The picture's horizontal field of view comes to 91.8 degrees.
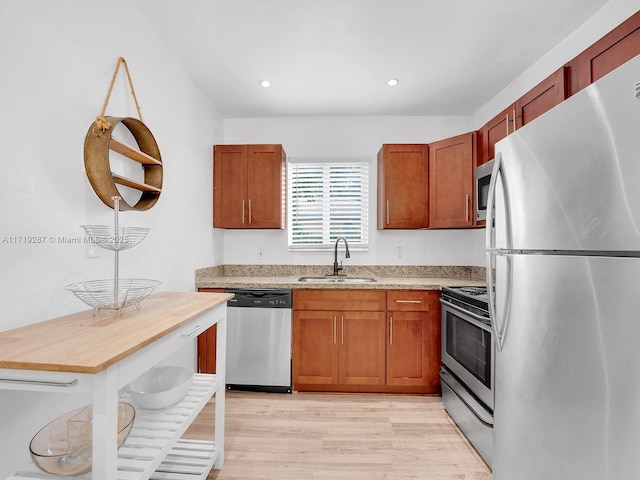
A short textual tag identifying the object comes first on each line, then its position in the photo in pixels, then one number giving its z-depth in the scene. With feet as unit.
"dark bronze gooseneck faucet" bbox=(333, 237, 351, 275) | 10.50
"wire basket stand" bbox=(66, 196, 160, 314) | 4.32
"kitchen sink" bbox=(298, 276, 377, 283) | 10.05
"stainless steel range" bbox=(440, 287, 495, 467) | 6.06
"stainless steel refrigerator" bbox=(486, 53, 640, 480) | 2.73
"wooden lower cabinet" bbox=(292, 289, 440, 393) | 8.72
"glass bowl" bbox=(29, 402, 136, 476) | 3.11
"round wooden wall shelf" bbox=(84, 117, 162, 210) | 4.82
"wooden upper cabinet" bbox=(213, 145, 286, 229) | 10.02
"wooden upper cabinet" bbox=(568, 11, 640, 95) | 4.29
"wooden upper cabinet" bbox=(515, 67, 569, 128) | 5.49
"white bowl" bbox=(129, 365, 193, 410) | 4.49
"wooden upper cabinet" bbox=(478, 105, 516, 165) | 6.98
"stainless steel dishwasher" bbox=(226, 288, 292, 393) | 8.79
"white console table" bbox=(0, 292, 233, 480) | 2.66
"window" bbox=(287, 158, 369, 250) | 11.15
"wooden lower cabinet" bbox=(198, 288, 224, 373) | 8.94
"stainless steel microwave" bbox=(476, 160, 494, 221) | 7.40
